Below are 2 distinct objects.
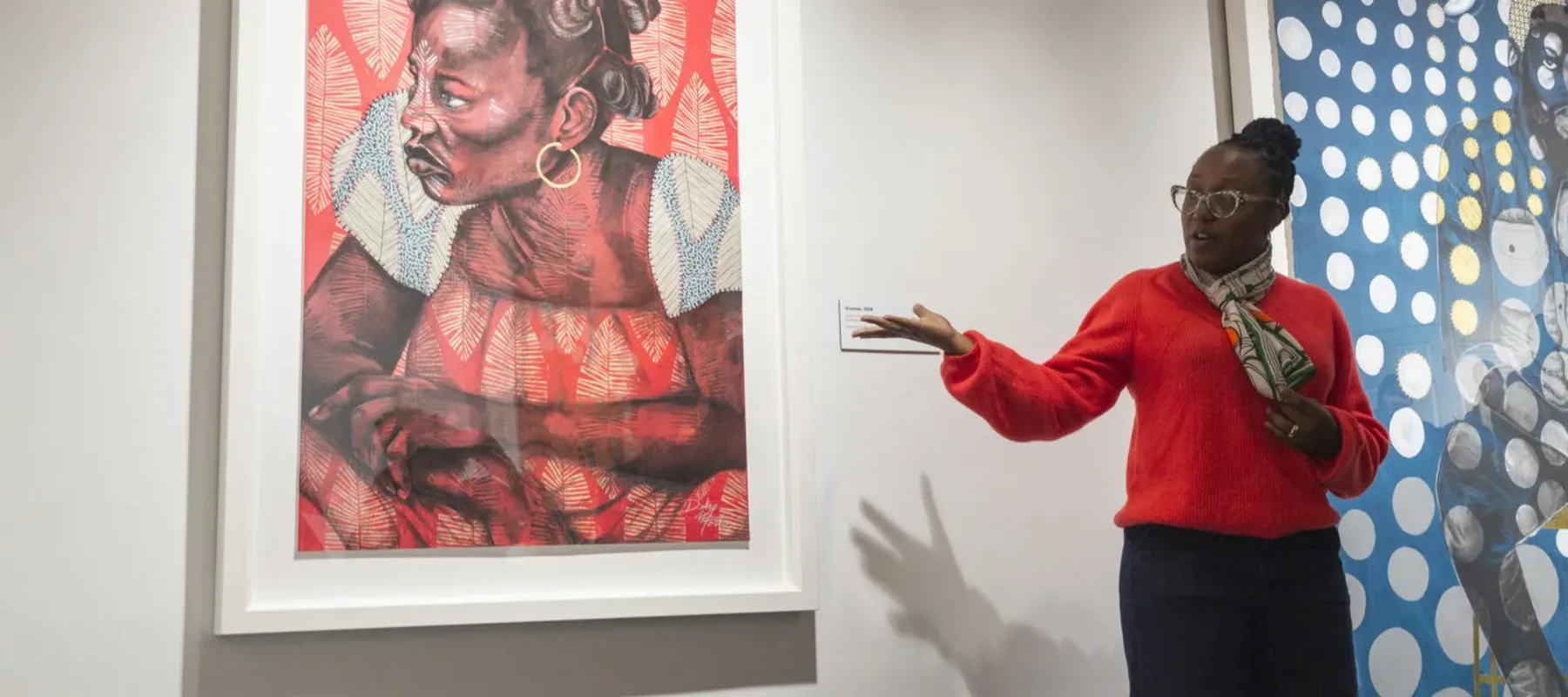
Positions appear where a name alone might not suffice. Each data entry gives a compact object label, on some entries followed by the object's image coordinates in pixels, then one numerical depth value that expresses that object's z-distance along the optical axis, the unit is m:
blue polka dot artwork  1.99
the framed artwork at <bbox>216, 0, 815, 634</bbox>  1.38
